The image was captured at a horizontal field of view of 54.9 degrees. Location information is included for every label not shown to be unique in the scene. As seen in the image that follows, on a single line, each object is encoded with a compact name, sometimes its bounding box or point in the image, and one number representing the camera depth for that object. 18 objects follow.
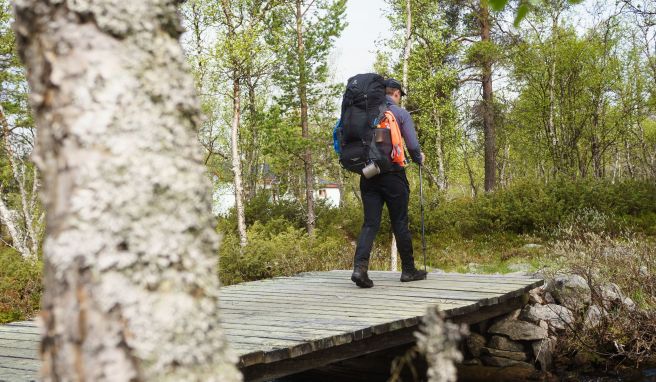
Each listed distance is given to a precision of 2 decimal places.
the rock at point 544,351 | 7.40
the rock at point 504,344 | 7.75
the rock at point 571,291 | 7.96
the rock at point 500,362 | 7.63
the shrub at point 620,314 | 7.10
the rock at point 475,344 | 8.02
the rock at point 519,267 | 13.06
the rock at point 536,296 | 8.33
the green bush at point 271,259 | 11.77
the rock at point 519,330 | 7.59
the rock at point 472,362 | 7.98
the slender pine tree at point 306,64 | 20.12
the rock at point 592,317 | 7.50
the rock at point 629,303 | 7.31
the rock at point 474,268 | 13.93
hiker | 6.82
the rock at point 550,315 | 7.82
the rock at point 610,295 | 7.50
